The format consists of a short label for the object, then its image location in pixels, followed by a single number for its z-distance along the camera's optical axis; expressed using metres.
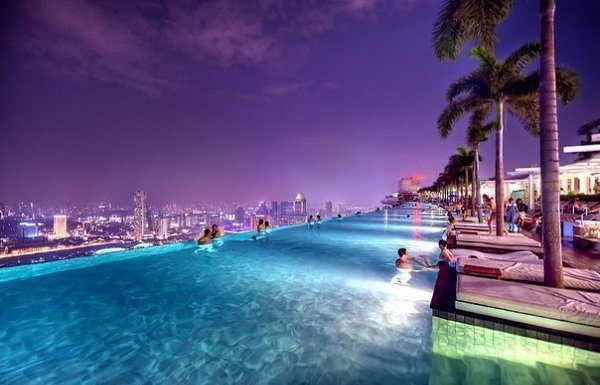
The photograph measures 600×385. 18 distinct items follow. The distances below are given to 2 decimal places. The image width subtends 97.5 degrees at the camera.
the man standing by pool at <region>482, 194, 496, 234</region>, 12.74
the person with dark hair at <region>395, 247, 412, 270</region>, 8.19
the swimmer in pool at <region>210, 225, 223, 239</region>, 14.36
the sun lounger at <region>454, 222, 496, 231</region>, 14.29
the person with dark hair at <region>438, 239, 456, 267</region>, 7.58
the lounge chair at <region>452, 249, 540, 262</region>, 6.93
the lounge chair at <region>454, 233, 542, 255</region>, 8.84
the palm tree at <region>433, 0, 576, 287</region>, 4.75
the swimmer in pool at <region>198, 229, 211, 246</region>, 13.60
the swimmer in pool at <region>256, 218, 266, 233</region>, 18.14
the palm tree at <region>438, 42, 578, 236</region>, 10.54
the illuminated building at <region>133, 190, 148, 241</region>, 96.81
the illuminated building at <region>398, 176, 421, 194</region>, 155.32
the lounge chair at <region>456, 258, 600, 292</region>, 4.75
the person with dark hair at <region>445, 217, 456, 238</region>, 12.84
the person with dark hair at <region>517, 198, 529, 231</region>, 16.25
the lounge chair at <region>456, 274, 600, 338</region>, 3.39
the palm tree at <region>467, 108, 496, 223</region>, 13.38
